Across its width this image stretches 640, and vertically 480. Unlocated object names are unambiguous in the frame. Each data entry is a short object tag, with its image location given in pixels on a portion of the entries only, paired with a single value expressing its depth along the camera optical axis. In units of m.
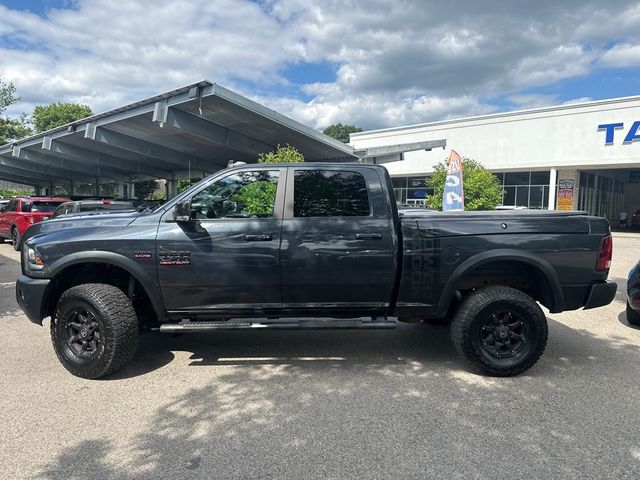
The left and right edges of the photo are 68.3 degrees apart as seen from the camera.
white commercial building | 25.94
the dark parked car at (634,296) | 5.81
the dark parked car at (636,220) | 30.85
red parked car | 14.09
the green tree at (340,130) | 95.44
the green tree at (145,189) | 57.26
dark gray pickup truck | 4.41
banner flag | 15.67
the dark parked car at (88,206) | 12.38
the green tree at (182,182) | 34.52
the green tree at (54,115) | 57.78
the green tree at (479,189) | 23.84
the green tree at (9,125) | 29.72
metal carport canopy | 16.06
